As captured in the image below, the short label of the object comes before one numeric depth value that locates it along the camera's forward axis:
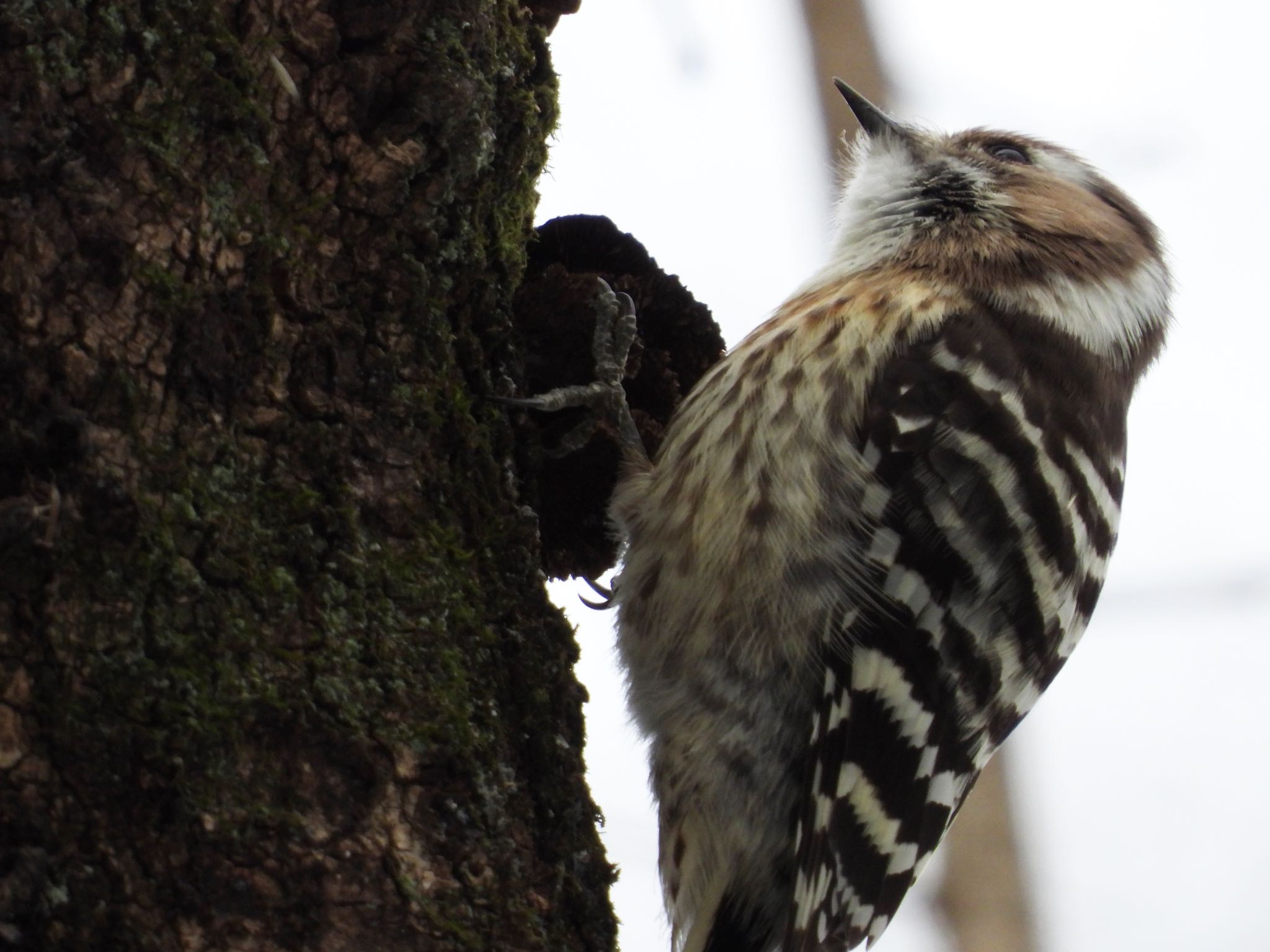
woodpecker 3.01
